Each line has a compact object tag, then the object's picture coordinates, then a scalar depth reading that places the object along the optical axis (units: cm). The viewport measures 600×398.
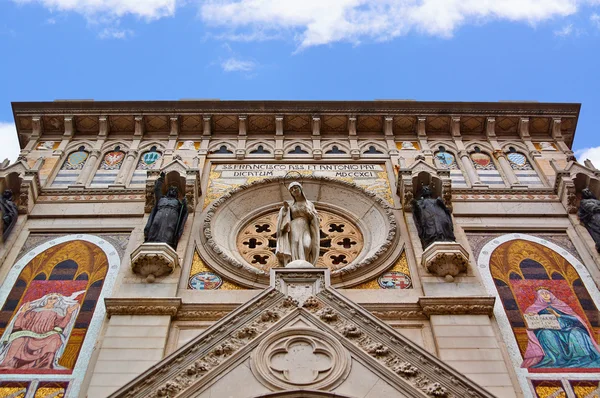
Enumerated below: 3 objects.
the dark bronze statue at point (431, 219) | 1306
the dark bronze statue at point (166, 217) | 1305
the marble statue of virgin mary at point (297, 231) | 1198
